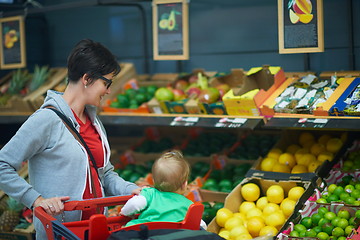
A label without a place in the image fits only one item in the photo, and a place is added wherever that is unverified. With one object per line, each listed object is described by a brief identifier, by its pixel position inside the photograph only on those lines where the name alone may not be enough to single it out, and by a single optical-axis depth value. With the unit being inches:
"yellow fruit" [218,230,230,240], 136.0
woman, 99.9
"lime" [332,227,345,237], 122.9
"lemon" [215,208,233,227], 142.3
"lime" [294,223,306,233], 127.1
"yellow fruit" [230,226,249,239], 133.7
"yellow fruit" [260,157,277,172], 163.8
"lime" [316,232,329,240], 122.8
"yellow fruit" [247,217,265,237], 135.0
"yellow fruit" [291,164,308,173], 159.6
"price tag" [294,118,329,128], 139.8
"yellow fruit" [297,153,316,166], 162.1
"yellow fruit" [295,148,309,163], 165.6
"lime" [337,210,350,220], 128.3
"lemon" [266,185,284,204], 146.6
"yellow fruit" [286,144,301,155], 172.3
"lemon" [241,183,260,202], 150.1
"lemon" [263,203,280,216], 142.6
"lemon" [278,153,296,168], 164.1
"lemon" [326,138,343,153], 163.5
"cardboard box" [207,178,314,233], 143.6
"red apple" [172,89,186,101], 190.2
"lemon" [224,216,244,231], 138.6
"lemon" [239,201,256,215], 147.9
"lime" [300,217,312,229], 130.4
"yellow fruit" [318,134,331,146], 171.2
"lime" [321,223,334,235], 125.7
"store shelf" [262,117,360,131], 135.0
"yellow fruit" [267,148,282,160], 168.7
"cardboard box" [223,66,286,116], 158.6
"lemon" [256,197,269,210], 148.3
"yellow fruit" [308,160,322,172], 157.8
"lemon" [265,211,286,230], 135.8
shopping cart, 87.7
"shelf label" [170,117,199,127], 165.6
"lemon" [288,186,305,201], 142.6
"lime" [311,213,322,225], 129.9
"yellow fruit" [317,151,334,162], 159.8
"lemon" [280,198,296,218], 139.9
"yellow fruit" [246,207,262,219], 142.4
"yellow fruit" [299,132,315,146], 174.7
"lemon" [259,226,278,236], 131.8
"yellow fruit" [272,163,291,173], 161.6
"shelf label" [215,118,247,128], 155.5
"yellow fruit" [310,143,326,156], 166.5
